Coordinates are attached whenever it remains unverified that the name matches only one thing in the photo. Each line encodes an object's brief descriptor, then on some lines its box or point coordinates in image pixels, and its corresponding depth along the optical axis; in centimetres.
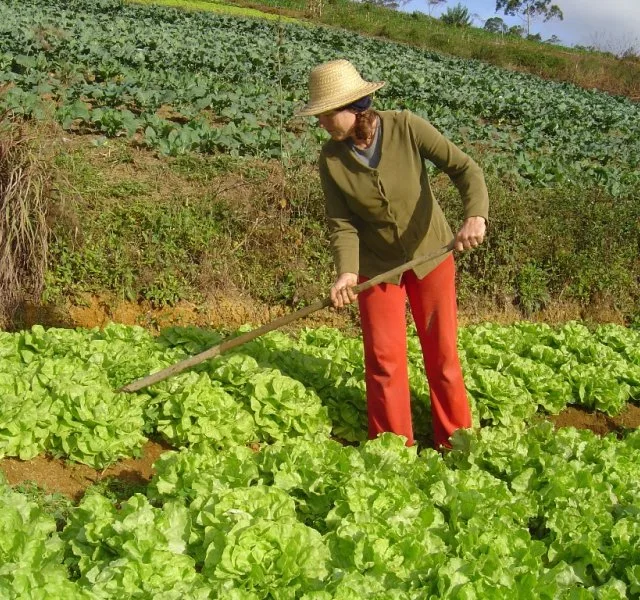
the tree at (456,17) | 4691
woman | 431
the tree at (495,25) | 4781
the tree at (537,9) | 7269
